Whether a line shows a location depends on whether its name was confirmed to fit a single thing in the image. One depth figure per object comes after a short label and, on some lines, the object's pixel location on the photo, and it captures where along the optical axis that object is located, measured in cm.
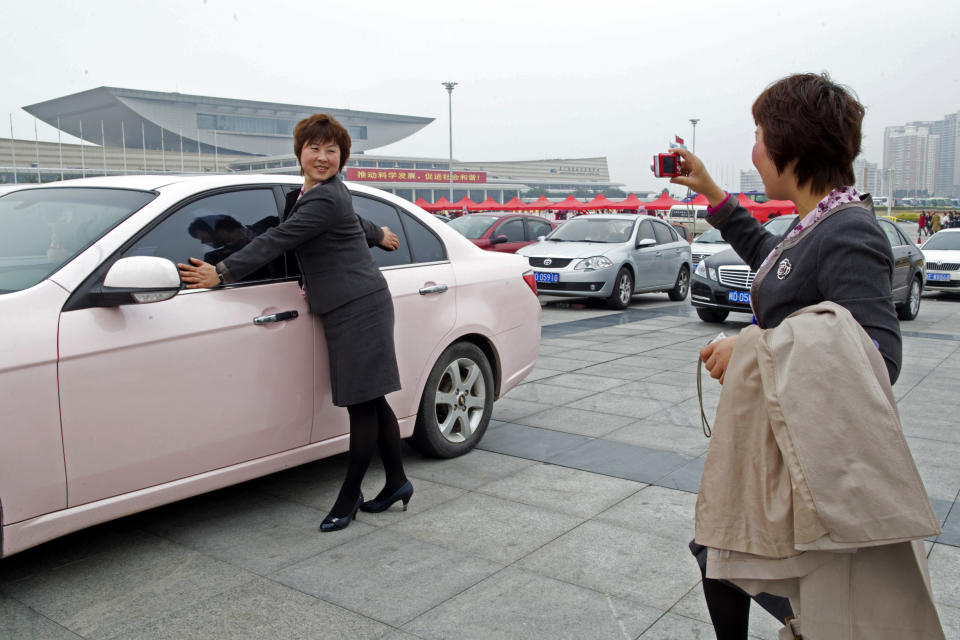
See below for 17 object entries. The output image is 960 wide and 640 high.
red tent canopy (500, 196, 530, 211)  4454
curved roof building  11438
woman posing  354
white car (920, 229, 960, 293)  1584
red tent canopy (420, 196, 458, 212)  4188
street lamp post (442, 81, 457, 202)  4725
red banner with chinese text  7650
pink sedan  294
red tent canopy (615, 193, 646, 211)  3869
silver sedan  1339
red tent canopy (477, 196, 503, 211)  4462
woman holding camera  169
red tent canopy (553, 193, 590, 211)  4066
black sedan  1121
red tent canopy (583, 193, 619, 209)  4062
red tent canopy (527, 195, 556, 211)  4227
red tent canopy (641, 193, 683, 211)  3671
